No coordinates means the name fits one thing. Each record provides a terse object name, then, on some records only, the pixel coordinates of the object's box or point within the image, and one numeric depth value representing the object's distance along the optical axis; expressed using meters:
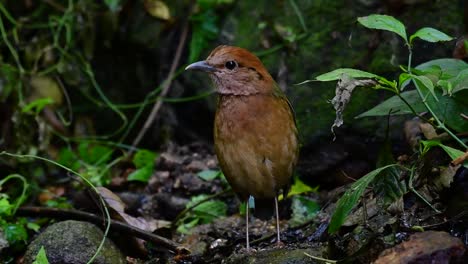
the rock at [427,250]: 5.86
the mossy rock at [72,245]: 8.01
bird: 8.26
